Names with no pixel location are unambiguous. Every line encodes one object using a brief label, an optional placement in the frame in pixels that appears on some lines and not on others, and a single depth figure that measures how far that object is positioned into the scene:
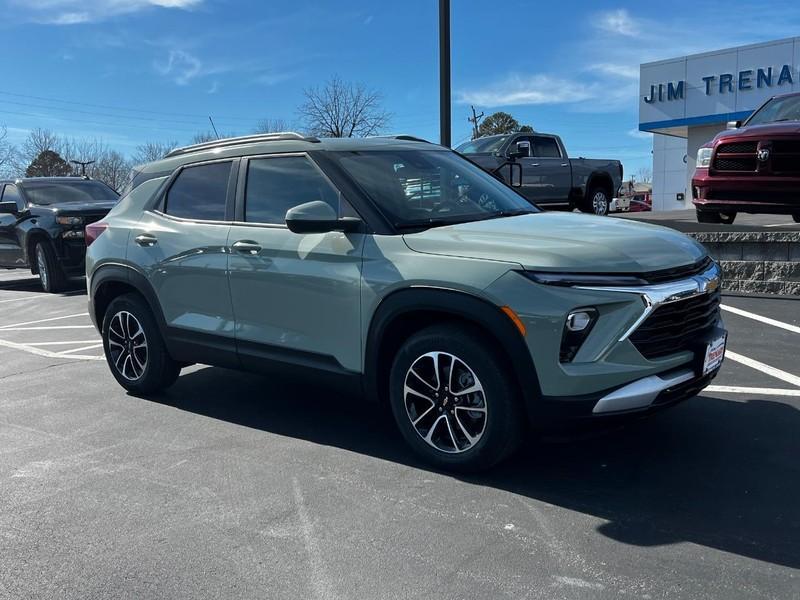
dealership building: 31.83
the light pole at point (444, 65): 11.16
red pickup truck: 8.52
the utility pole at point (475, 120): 70.69
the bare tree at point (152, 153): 58.31
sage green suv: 3.41
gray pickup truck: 13.53
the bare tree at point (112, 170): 59.22
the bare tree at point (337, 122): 42.62
